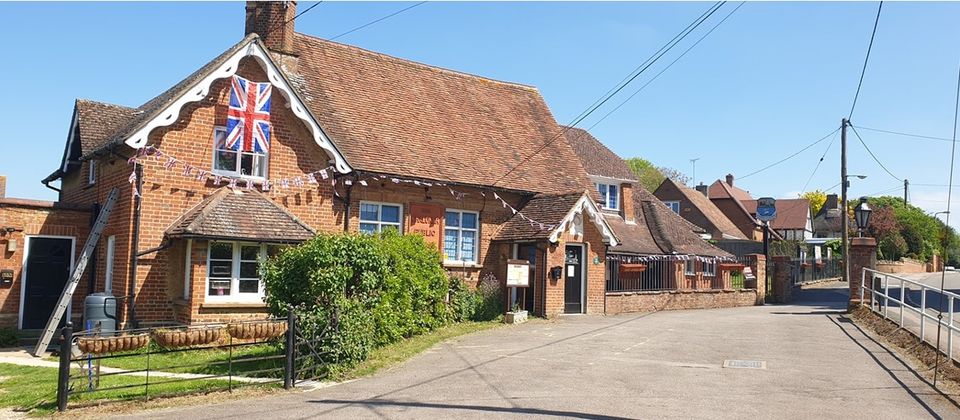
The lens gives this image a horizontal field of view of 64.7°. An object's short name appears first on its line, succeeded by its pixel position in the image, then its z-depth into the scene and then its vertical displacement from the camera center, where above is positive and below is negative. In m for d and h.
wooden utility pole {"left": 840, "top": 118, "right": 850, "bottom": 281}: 40.36 +4.90
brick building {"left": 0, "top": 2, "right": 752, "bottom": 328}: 16.42 +1.63
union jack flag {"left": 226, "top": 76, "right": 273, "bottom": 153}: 17.25 +2.98
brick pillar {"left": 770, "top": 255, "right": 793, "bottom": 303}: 30.03 -0.86
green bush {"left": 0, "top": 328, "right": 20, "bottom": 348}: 16.31 -2.15
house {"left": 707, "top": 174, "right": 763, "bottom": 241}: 62.16 +4.22
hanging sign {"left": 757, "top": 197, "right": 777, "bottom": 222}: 34.59 +2.34
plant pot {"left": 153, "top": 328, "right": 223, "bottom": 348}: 10.73 -1.34
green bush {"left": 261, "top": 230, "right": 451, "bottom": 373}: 12.27 -0.78
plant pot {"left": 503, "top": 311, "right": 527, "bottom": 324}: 20.27 -1.74
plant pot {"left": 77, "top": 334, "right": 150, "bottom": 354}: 9.84 -1.35
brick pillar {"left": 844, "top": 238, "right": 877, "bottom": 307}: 21.11 +0.16
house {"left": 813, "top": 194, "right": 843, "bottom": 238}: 79.35 +4.48
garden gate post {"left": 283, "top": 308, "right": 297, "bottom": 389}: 11.18 -1.56
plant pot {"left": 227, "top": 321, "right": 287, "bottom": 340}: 11.15 -1.26
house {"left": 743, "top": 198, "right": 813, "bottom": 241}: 70.81 +3.95
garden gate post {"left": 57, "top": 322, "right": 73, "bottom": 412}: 9.41 -1.61
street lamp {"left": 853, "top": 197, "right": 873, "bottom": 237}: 24.05 +1.54
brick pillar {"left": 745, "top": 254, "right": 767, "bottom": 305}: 29.72 -0.40
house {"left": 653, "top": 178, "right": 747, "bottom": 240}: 53.34 +3.59
